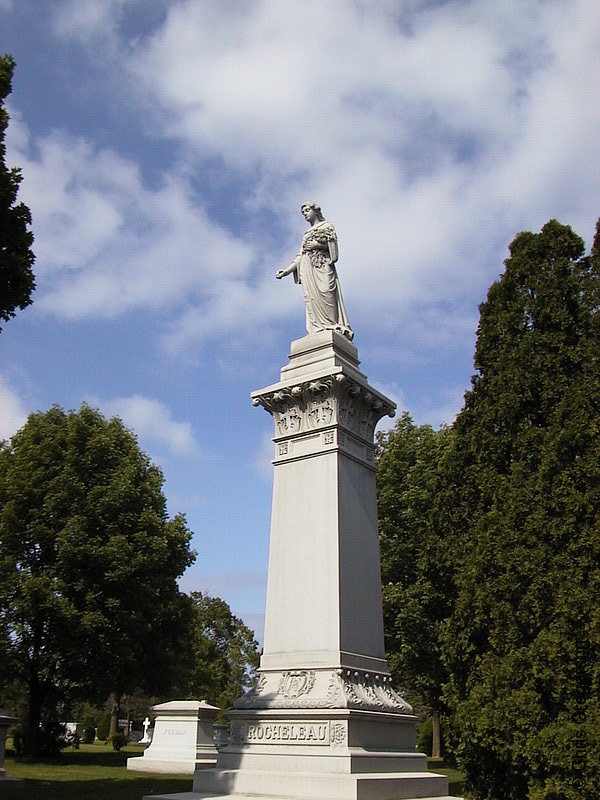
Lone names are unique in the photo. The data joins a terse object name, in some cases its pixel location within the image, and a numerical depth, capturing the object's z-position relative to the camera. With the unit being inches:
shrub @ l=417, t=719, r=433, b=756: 1273.4
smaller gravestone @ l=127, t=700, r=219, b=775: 810.8
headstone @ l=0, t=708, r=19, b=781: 614.9
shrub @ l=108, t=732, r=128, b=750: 1274.0
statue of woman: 538.6
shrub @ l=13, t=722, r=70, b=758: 956.6
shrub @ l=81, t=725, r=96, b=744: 1879.9
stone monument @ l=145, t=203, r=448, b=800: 390.6
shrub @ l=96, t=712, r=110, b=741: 2101.4
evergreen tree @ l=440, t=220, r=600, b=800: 360.8
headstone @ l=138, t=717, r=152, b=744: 1583.2
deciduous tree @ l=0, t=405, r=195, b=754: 891.4
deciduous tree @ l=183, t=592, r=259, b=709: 2103.8
